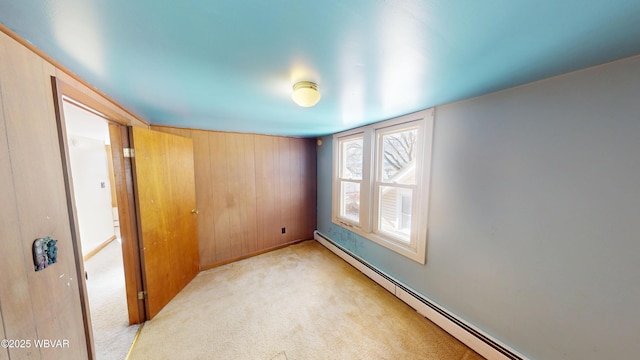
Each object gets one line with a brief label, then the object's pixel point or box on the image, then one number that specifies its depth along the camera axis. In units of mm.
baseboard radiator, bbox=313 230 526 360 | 1446
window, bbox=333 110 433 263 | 1950
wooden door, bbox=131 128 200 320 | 1842
